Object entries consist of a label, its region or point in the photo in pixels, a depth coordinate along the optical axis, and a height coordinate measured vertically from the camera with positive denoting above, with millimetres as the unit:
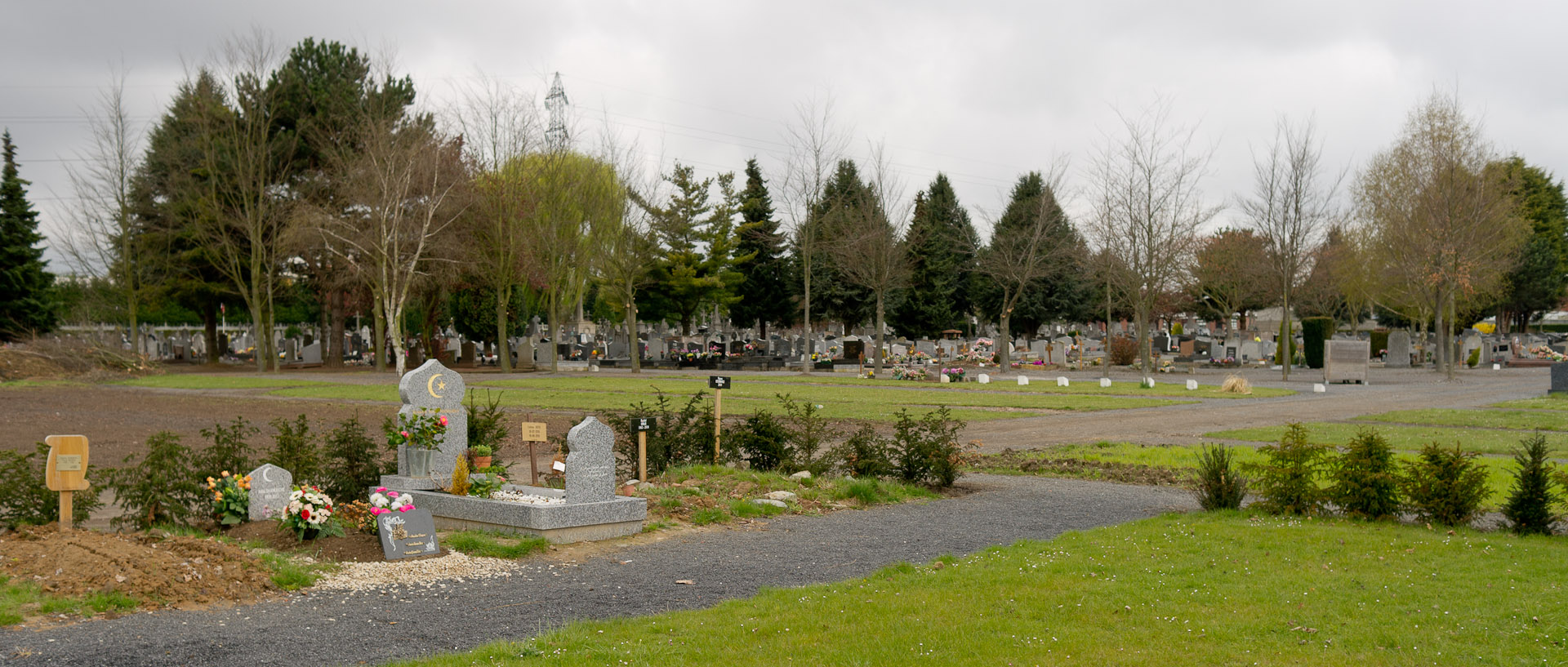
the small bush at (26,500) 8602 -1289
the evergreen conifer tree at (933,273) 67750 +4518
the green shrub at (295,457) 10297 -1112
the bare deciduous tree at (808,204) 47656 +6418
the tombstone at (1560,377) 28984 -1015
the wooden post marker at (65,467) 8383 -983
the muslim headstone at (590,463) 9938 -1143
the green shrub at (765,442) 14188 -1355
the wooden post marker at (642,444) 12984 -1261
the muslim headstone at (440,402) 11055 -631
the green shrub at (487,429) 12180 -1007
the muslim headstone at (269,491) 9695 -1367
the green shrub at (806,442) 13891 -1368
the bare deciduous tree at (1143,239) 41031 +4107
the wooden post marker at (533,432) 11281 -954
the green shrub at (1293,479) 10555 -1398
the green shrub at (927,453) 13406 -1435
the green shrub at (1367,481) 10062 -1348
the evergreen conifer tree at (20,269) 53656 +3969
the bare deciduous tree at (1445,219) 40812 +4963
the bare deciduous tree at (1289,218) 40688 +4878
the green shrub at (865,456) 13641 -1493
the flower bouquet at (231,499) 9516 -1411
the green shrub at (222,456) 9852 -1068
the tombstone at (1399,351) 51562 -475
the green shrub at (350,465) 10875 -1283
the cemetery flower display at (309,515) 8875 -1457
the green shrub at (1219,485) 11070 -1521
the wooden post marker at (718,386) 13758 -563
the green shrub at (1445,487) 9688 -1363
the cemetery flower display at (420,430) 10812 -895
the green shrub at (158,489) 9008 -1259
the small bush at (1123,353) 52406 -533
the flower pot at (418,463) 10992 -1252
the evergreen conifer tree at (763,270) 68312 +4800
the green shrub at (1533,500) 9266 -1417
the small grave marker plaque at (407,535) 8500 -1564
